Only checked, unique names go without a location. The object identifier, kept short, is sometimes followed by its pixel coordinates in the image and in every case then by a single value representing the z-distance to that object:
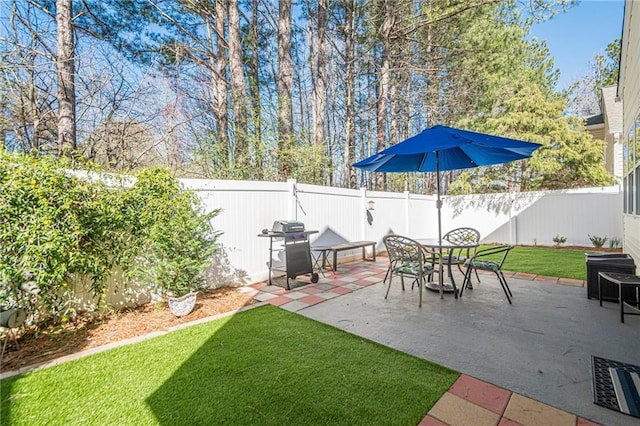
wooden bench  5.27
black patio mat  1.71
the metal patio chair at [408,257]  3.68
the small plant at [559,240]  8.18
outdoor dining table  3.85
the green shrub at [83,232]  2.33
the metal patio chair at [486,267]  3.70
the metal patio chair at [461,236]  5.07
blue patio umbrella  3.33
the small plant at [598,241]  7.54
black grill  4.42
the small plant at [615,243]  7.36
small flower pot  3.27
